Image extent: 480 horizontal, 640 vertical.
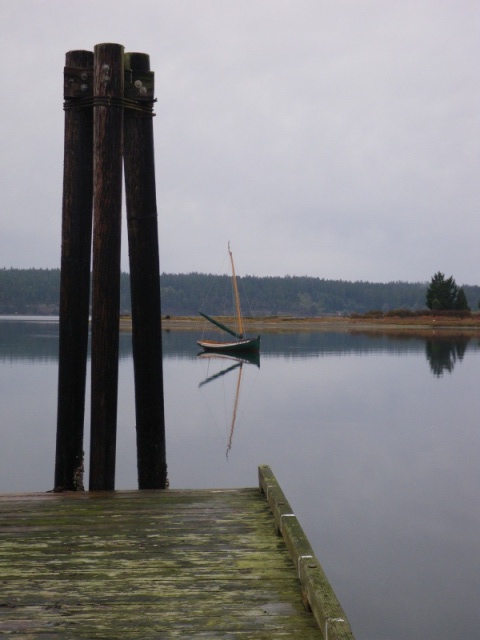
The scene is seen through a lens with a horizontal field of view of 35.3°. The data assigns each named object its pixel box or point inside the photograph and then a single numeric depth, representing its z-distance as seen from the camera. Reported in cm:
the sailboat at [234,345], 6272
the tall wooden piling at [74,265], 829
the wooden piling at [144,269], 834
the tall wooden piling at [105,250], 793
